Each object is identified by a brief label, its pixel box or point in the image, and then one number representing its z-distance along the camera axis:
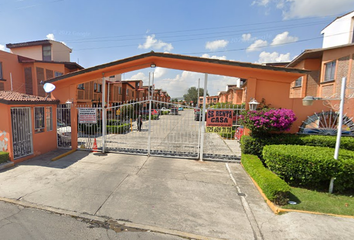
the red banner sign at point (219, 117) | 6.50
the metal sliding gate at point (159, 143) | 7.11
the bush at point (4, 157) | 5.65
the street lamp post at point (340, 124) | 4.14
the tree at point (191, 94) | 62.53
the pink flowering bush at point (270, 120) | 5.19
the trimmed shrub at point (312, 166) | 4.14
